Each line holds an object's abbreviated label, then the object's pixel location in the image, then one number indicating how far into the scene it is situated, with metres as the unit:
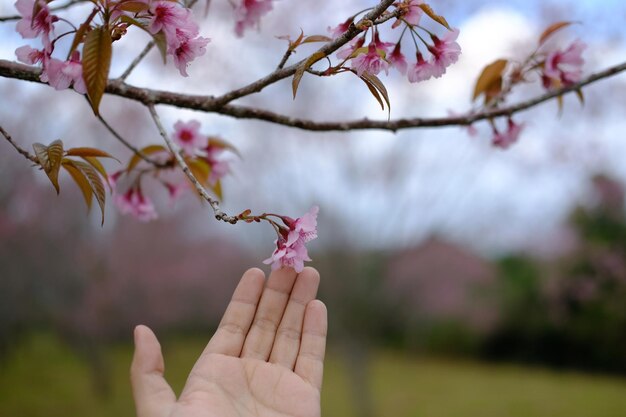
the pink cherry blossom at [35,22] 0.53
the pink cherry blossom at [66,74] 0.55
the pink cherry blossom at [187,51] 0.59
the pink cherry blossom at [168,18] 0.53
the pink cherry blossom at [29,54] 0.59
